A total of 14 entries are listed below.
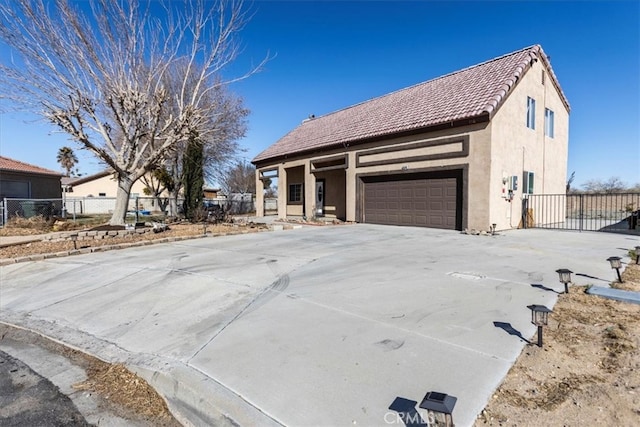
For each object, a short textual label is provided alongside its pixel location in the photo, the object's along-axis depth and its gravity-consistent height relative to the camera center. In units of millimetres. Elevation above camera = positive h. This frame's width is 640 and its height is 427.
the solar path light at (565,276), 4691 -1007
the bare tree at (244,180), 46062 +2758
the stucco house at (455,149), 12172 +2143
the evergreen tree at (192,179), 17656 +1112
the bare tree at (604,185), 33259 +1623
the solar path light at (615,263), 5391 -956
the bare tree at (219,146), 21984 +3844
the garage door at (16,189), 21177 +744
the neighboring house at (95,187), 42625 +1726
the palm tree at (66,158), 54438 +6779
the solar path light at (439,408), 2025 -1220
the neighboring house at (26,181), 21147 +1293
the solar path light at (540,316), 3201 -1058
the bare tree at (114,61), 11758 +5206
